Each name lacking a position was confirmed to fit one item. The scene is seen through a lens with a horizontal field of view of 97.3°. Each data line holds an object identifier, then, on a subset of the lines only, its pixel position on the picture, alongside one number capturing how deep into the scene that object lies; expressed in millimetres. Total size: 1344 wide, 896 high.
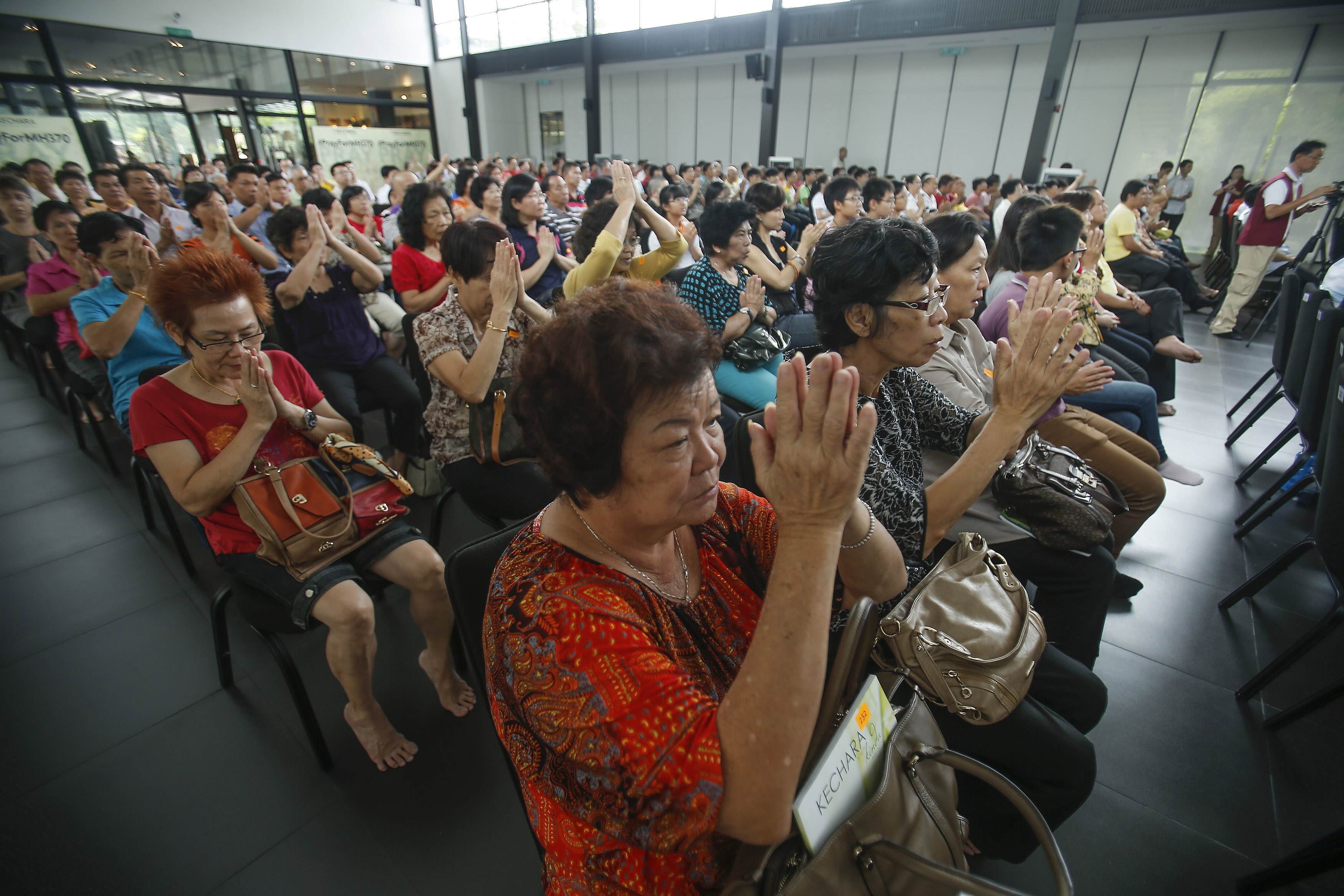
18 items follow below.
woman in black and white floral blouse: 1239
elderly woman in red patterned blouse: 696
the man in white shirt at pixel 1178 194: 9508
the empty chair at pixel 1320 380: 2205
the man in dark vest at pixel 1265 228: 5781
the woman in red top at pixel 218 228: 3566
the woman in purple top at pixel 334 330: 2938
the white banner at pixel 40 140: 9141
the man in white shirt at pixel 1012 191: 7152
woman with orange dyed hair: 1575
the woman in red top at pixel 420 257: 3365
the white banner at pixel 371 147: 13125
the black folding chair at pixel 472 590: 1035
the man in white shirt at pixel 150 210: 4422
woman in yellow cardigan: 2848
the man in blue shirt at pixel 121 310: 2273
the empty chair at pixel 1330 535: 1673
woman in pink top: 3156
